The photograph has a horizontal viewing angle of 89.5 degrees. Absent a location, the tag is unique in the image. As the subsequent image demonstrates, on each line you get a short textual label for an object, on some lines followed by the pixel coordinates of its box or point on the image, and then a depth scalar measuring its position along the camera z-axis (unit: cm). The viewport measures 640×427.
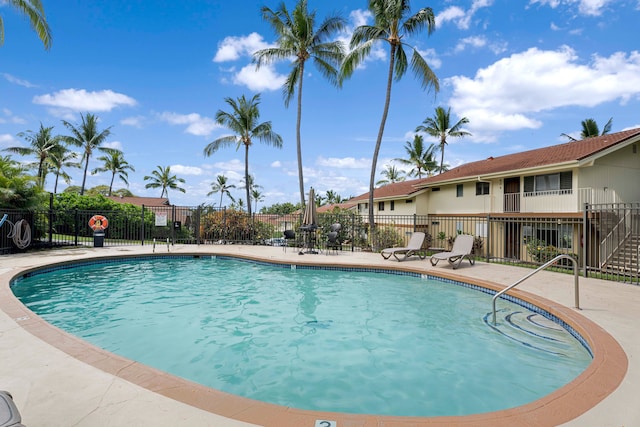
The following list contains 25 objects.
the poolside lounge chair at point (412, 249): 1078
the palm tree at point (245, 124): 2334
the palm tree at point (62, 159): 3131
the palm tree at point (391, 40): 1514
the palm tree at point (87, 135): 3059
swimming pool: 330
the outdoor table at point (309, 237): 1230
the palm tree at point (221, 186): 5078
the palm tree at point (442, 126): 3119
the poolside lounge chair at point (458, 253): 937
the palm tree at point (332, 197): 6325
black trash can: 1364
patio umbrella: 1222
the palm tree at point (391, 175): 4572
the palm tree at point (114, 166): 3947
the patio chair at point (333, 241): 1347
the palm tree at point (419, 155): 3362
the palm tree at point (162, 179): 4581
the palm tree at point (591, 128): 2794
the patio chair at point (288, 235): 1378
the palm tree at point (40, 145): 2983
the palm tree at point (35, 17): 1077
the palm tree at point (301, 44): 1758
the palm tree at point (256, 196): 6525
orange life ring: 1352
